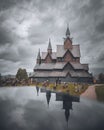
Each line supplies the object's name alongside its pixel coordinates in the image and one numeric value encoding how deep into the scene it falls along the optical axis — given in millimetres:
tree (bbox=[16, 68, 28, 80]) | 82500
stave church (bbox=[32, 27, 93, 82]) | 63750
